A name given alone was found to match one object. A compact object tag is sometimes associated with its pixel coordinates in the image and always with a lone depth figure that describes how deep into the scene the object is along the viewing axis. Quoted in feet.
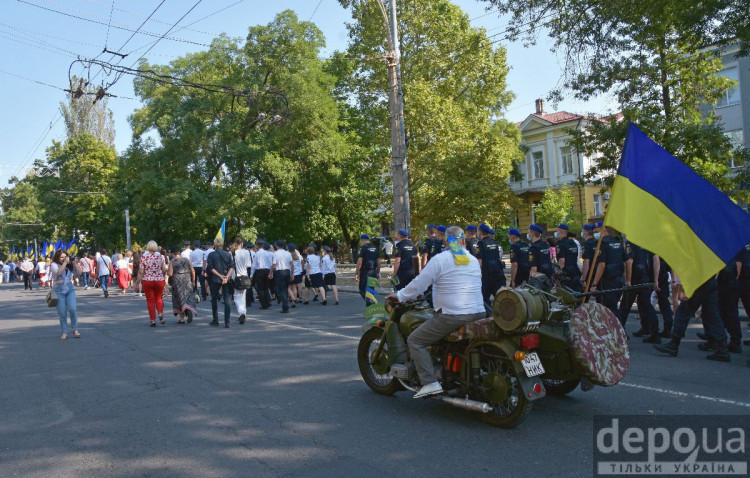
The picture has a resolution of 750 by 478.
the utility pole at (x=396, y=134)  57.88
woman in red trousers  42.68
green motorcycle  16.63
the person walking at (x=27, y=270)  109.08
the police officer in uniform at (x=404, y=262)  42.39
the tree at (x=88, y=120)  188.14
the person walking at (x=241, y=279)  42.60
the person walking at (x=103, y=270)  78.74
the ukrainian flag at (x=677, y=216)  17.03
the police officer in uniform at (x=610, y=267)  31.24
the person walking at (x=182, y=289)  43.52
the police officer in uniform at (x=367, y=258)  47.62
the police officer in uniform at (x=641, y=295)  30.22
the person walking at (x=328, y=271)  56.54
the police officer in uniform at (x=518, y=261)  38.11
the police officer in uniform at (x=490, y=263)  37.52
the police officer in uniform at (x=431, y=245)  44.11
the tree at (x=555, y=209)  131.85
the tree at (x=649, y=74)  42.01
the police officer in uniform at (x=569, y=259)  35.27
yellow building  155.33
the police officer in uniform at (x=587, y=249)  34.42
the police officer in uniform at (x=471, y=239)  41.20
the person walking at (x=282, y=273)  50.82
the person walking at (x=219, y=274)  40.19
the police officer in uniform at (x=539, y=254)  34.88
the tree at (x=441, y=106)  92.43
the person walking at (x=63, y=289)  37.40
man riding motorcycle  18.01
